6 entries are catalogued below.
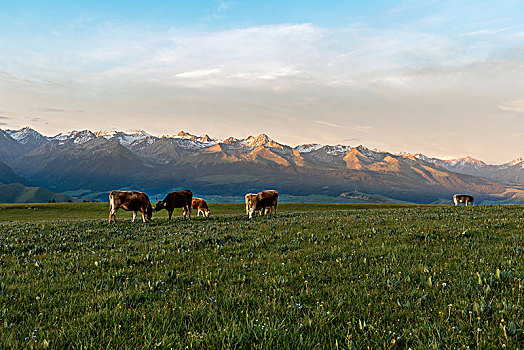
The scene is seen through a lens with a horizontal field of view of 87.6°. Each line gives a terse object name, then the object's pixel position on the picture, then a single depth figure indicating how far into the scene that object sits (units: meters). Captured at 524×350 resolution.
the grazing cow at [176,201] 28.05
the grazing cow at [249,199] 29.60
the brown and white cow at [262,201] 28.55
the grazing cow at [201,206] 40.34
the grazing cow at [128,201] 24.66
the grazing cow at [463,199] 58.34
